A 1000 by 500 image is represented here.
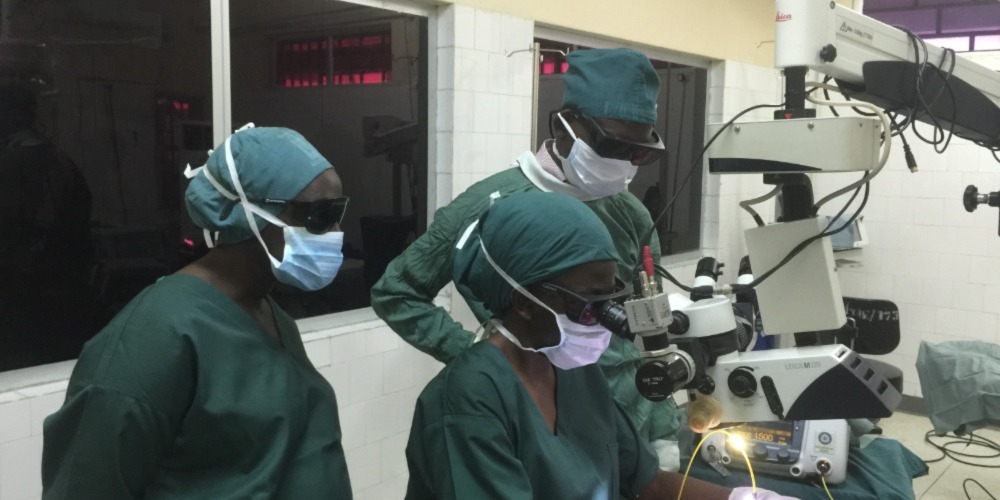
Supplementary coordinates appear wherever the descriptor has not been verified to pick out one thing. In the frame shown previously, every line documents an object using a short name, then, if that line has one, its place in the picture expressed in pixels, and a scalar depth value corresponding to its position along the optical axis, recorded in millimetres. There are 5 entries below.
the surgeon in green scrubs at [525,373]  1124
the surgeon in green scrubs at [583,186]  1775
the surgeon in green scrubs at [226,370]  1071
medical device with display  2010
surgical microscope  1371
